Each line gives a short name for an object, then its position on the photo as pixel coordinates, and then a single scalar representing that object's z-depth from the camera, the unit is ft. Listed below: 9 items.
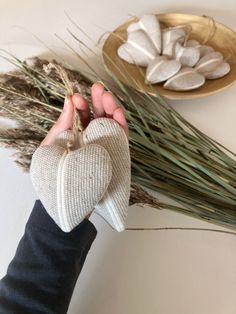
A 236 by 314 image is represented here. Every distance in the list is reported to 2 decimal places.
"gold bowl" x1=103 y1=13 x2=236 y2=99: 2.64
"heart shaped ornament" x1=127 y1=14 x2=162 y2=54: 2.83
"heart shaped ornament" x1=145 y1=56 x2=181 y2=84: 2.59
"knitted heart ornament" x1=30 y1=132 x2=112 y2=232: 1.51
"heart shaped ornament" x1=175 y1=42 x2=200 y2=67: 2.71
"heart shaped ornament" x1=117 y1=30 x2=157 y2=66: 2.77
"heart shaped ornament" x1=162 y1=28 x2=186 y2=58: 2.78
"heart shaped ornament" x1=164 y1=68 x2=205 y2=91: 2.60
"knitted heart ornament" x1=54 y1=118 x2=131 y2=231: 1.64
